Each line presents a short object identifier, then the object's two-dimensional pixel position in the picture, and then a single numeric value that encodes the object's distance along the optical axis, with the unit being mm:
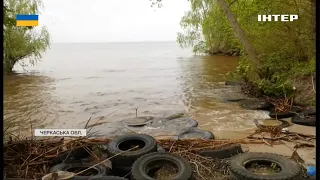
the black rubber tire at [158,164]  2431
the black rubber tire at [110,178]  2350
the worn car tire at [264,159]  2341
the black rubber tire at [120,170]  2716
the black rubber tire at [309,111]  4503
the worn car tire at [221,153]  2984
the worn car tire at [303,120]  4218
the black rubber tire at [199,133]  3938
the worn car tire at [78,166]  2676
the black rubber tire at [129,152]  2743
